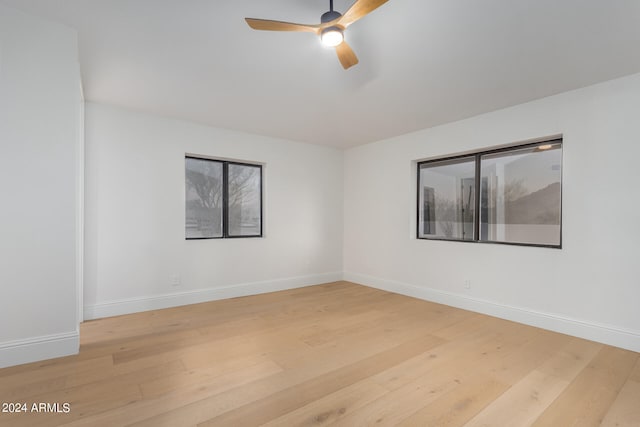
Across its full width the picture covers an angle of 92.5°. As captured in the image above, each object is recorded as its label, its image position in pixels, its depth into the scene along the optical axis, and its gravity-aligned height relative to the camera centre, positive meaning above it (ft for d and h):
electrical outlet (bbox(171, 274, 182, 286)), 12.85 -2.93
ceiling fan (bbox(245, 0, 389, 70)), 5.35 +3.58
